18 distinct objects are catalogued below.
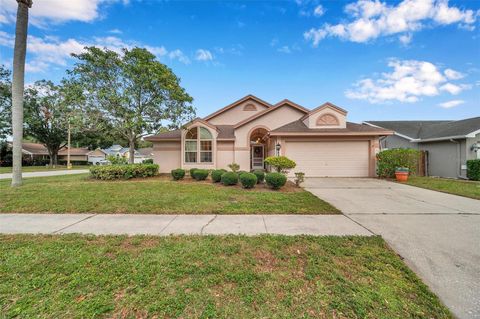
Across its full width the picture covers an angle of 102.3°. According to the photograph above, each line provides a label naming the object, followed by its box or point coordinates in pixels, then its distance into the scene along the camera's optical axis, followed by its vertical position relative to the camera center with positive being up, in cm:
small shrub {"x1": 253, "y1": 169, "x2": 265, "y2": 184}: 941 -78
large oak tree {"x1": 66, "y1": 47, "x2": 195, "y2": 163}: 1229 +480
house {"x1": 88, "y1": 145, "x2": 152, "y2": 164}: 4994 +201
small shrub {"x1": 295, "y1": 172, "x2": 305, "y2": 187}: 939 -88
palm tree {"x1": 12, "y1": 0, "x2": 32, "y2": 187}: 868 +406
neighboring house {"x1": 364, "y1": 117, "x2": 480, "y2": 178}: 1273 +130
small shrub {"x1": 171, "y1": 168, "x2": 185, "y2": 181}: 1133 -80
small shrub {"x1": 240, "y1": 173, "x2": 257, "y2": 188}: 842 -86
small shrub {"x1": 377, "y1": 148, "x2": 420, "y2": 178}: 1211 -3
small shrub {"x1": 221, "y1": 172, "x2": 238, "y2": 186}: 916 -85
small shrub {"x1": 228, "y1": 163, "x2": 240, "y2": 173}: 1193 -42
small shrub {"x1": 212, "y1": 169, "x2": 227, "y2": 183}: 1002 -77
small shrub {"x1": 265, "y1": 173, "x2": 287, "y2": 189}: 830 -83
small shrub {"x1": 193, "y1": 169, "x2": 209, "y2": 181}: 1097 -79
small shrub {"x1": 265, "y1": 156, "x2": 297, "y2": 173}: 957 -15
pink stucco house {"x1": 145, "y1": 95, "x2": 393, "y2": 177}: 1299 +144
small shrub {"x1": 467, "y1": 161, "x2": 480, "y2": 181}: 1179 -62
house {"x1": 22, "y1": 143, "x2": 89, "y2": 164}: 3872 +179
